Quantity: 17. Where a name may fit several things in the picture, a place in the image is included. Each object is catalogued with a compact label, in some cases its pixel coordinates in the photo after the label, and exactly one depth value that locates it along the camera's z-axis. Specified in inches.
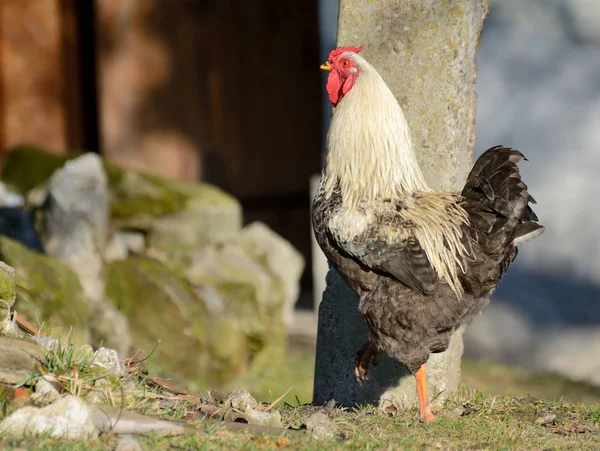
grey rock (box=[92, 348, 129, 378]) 342.6
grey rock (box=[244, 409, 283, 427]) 331.6
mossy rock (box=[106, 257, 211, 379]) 616.4
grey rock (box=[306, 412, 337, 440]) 312.3
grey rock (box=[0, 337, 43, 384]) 307.6
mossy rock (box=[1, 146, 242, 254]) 693.9
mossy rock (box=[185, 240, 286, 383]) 665.6
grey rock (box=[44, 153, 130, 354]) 626.2
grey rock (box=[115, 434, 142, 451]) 265.9
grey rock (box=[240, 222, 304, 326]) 766.1
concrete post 405.4
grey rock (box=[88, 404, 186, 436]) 292.7
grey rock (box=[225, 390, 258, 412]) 345.1
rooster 364.2
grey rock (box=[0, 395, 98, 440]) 283.6
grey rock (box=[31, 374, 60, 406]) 301.0
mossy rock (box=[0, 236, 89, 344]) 518.6
